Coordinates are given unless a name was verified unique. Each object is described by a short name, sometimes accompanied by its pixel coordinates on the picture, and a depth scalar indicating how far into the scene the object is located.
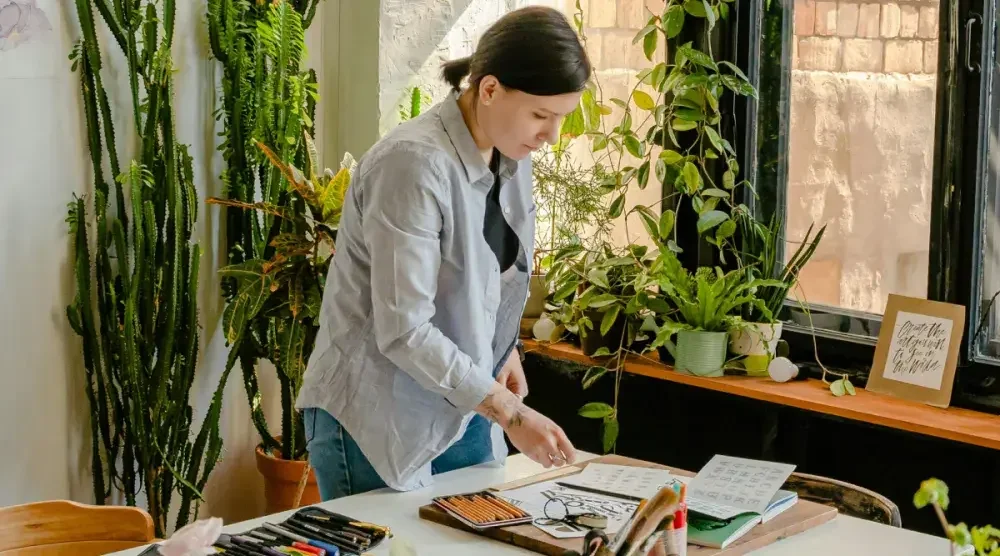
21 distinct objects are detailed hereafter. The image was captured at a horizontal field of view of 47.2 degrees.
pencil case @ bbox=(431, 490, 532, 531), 1.76
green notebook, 1.69
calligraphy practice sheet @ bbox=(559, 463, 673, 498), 1.94
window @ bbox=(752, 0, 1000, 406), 2.62
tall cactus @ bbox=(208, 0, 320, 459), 3.10
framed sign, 2.60
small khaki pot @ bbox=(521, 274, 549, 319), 3.40
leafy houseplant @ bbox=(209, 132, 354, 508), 2.99
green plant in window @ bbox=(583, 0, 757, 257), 2.99
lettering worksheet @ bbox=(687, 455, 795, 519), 1.78
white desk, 1.73
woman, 1.85
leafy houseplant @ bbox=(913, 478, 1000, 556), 1.02
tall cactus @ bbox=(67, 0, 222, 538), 2.91
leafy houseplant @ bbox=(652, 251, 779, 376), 2.87
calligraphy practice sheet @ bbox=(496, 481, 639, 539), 1.74
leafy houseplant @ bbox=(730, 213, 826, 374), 2.89
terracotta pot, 3.20
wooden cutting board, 1.67
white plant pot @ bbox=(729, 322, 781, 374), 2.88
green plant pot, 2.88
